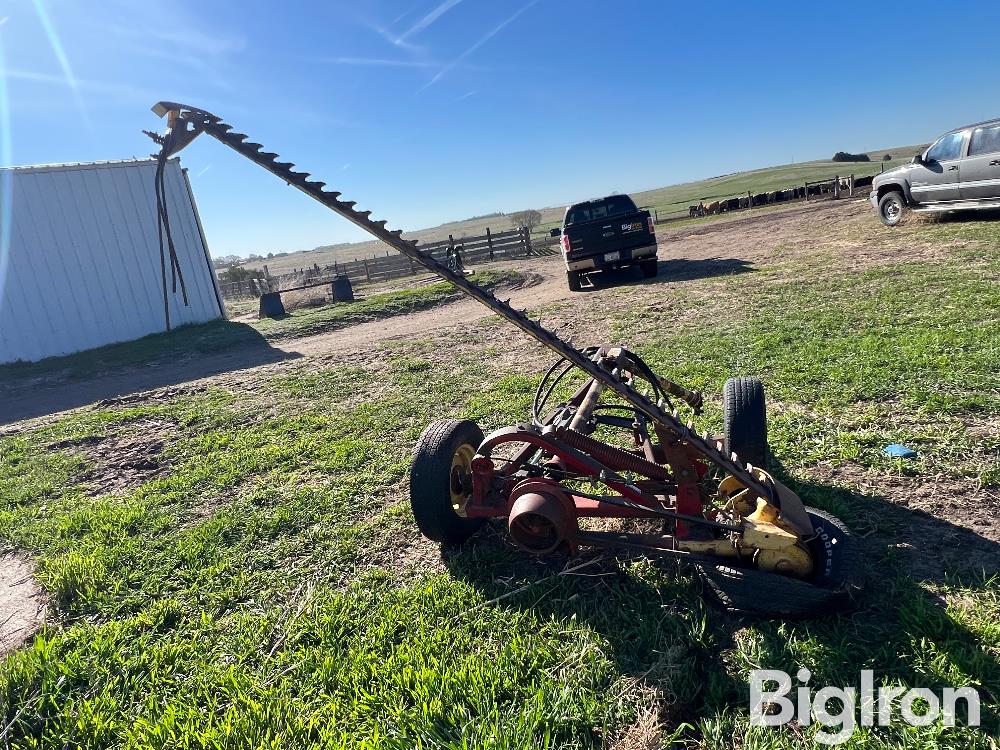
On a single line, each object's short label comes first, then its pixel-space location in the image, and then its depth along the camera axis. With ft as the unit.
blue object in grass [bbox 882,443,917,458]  11.76
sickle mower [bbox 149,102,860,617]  7.80
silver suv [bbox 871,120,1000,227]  37.35
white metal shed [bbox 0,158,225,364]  41.73
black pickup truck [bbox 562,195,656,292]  42.04
